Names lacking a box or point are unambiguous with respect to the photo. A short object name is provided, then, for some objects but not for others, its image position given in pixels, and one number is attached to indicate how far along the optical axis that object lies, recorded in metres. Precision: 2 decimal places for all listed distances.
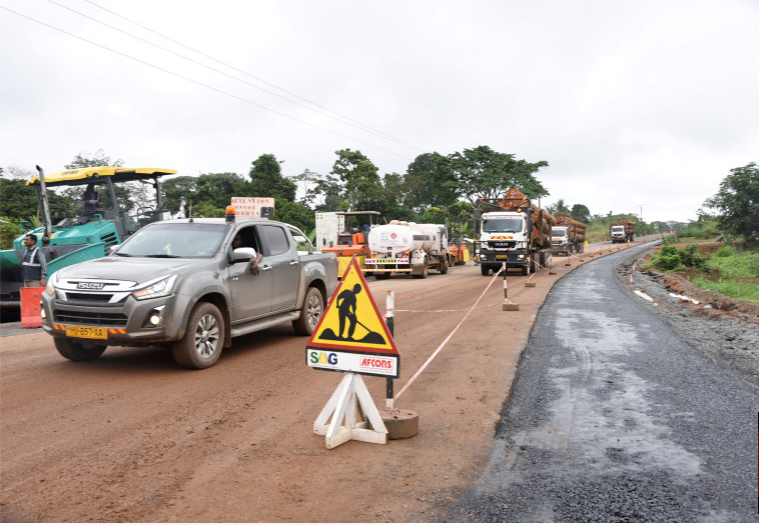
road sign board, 4.71
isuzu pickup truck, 6.45
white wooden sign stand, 4.76
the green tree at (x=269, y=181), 51.72
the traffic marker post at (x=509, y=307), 13.32
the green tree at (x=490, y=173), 48.06
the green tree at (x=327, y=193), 54.09
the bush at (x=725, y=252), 45.62
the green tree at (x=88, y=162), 46.20
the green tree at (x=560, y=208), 96.46
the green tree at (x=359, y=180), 49.78
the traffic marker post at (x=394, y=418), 4.84
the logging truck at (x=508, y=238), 25.30
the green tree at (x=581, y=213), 115.12
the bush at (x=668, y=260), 30.67
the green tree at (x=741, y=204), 45.38
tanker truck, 24.66
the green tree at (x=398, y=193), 56.96
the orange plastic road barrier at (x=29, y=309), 10.87
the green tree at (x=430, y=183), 49.59
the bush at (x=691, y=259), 31.34
